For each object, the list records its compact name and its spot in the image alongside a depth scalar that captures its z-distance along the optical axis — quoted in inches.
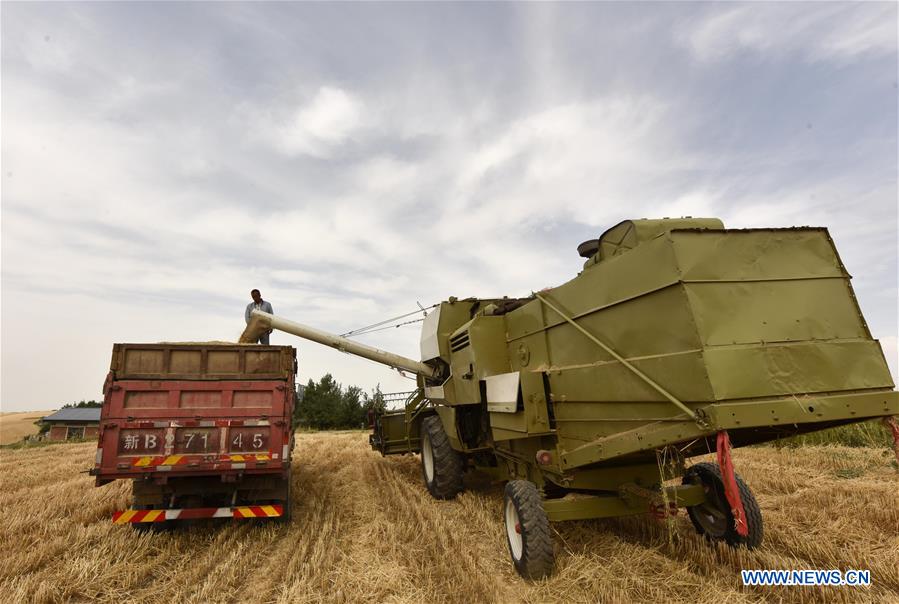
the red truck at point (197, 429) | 186.4
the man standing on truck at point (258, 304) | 314.0
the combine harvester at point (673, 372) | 110.3
